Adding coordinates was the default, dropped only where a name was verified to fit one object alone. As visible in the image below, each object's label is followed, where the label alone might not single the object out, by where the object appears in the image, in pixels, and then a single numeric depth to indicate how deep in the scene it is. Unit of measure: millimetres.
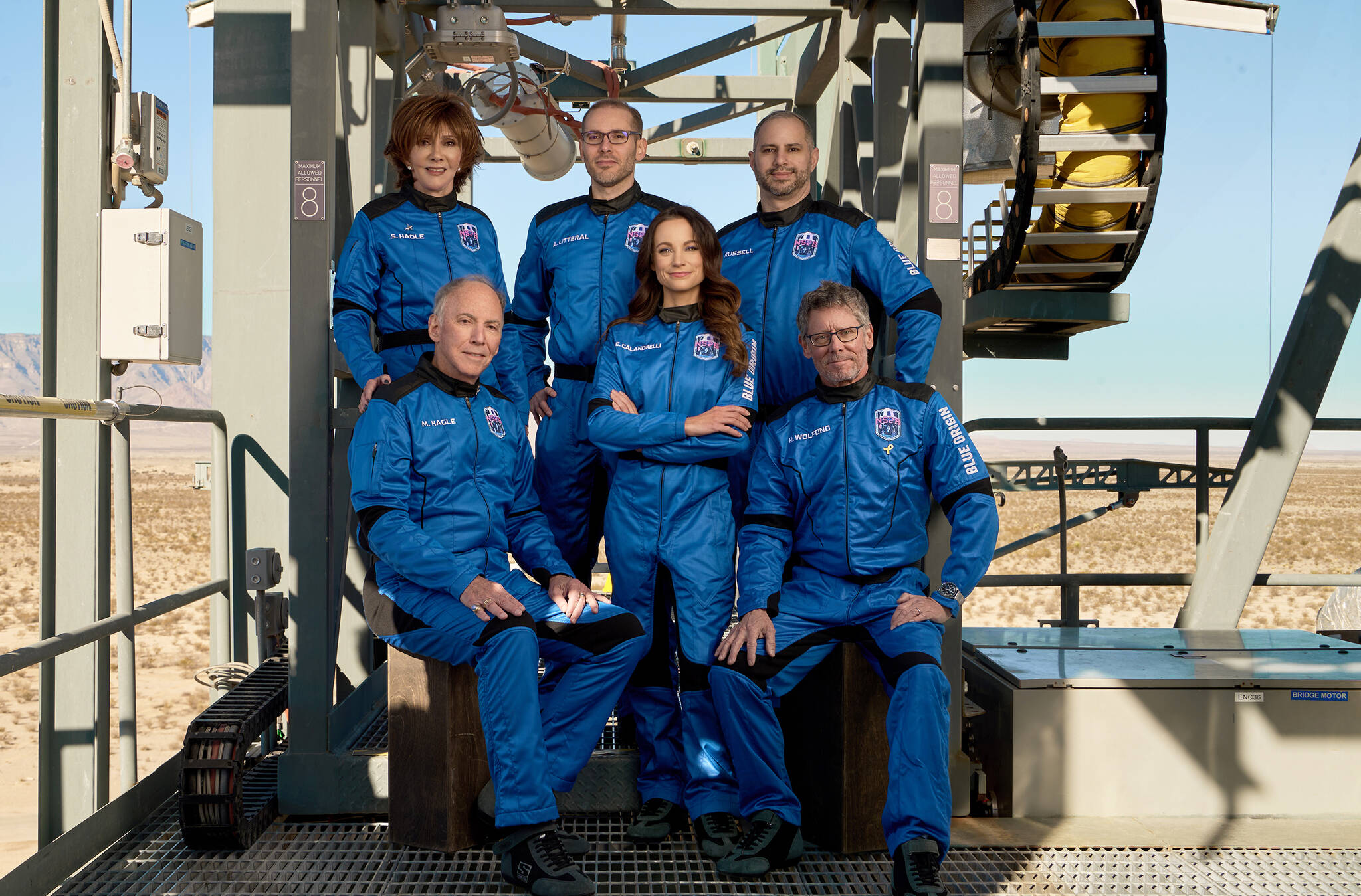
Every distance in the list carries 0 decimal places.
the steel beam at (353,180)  3857
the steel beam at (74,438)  3410
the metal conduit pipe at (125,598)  3426
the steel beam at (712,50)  5859
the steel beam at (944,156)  3445
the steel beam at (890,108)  4062
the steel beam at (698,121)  7816
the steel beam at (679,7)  4410
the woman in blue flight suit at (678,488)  3027
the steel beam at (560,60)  6152
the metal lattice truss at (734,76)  4445
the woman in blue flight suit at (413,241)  3305
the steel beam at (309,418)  3277
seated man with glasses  2879
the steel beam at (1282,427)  5105
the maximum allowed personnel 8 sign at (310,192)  3277
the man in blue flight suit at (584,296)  3449
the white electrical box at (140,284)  3686
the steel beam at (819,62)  4984
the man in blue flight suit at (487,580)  2771
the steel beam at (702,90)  6953
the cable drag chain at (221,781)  2977
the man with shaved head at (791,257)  3424
